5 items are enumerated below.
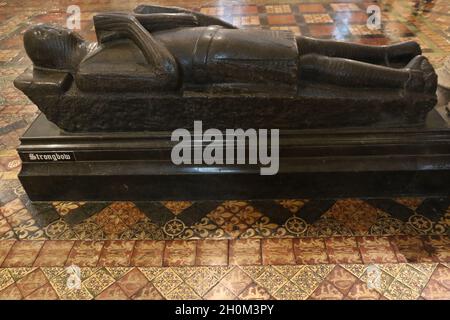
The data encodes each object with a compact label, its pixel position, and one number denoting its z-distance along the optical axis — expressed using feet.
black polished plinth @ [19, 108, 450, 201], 6.93
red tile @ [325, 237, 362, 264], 6.47
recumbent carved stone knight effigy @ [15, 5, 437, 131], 6.46
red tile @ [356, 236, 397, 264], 6.43
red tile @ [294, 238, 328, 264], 6.49
